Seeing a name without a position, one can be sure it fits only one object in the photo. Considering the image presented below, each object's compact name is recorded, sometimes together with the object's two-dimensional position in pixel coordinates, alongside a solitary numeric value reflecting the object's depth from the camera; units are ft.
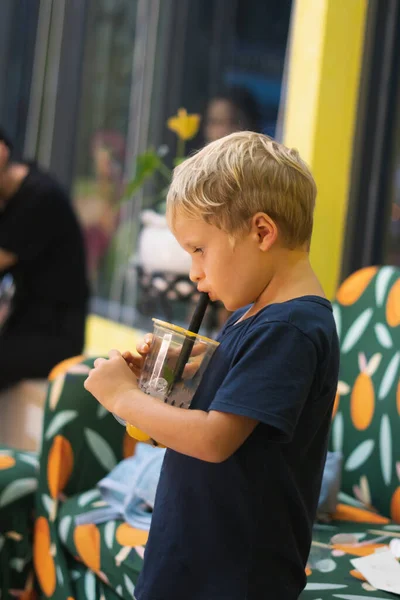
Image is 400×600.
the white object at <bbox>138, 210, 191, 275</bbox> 10.48
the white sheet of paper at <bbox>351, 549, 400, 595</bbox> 7.16
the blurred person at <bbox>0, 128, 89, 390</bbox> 12.68
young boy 6.05
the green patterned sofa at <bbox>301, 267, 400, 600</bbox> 8.31
